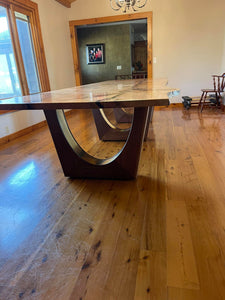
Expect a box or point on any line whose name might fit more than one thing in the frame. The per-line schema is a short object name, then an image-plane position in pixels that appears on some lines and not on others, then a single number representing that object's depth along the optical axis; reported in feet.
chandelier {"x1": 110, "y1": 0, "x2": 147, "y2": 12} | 10.77
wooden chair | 14.65
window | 10.99
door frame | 16.02
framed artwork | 23.53
